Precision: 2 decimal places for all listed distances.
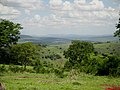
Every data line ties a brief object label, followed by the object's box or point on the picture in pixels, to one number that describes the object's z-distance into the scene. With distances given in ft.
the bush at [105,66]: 133.19
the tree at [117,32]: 144.50
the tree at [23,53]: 250.70
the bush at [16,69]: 144.37
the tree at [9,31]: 216.48
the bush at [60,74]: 115.14
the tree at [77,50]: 259.20
